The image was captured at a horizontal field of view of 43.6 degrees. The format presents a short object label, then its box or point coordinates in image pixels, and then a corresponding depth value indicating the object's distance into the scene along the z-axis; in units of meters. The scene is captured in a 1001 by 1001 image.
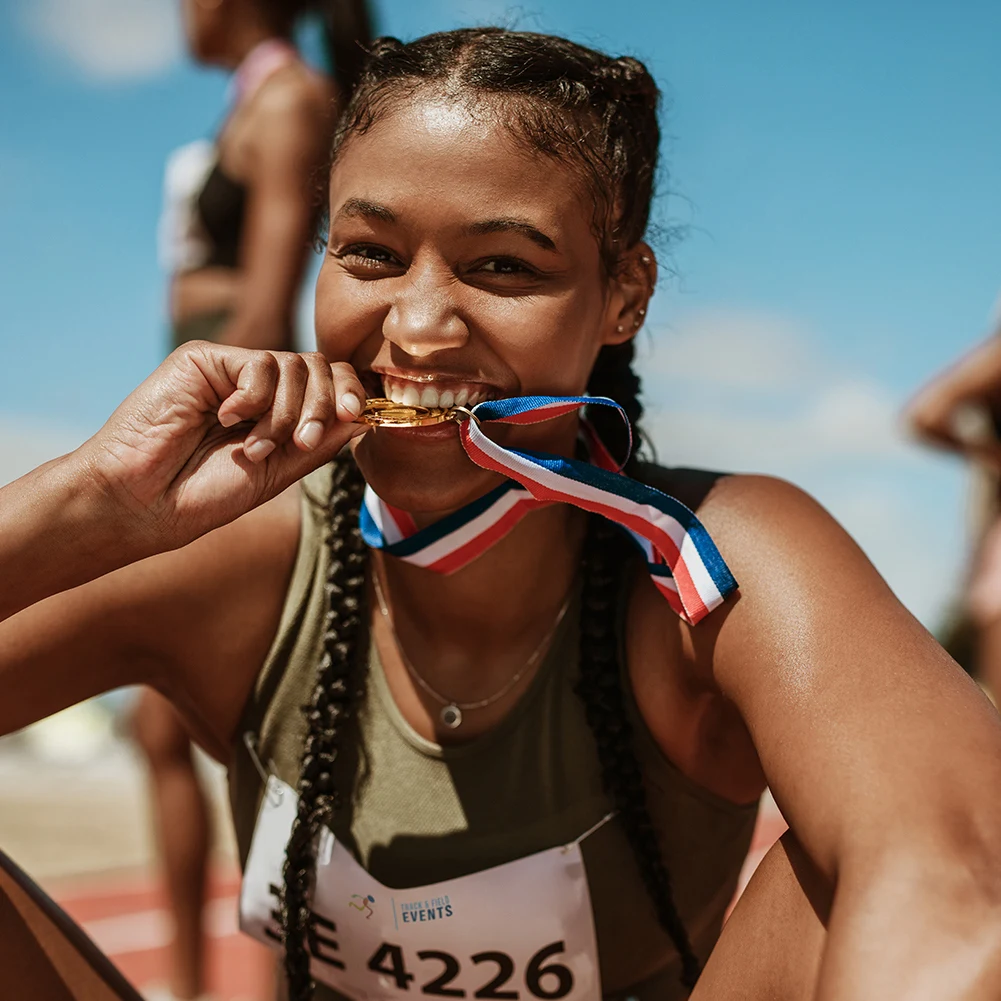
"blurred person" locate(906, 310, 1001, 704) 3.31
